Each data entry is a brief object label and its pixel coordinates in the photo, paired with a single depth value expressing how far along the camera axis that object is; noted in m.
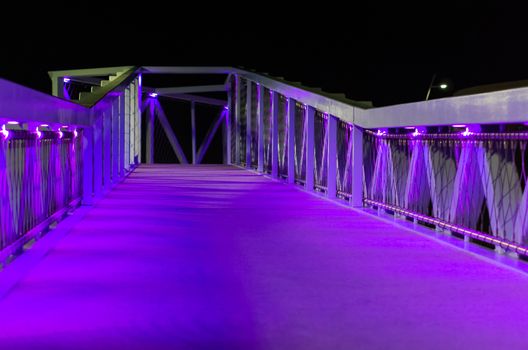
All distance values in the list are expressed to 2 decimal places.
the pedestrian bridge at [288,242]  2.99
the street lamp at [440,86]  23.17
